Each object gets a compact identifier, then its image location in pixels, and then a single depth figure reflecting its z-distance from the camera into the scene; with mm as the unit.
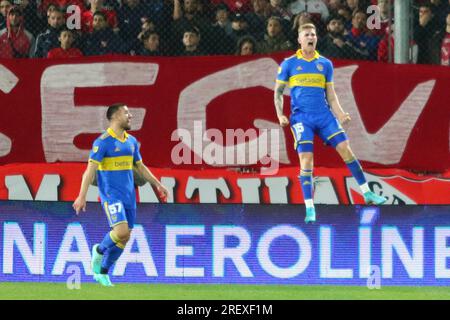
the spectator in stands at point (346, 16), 14984
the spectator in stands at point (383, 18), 14852
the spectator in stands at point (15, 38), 15156
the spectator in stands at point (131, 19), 15148
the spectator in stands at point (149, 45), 15062
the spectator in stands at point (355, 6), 14992
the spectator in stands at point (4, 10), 15328
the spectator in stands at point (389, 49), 14677
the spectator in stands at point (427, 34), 14680
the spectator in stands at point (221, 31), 15109
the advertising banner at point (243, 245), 13180
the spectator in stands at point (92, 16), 15180
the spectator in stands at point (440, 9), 14797
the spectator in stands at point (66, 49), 15117
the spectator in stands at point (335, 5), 15047
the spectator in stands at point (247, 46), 14945
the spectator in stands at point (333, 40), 14859
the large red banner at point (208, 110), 14820
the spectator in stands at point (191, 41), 15039
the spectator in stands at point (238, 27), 15031
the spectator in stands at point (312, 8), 15133
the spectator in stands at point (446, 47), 14672
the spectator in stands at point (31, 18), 15172
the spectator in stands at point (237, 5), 15180
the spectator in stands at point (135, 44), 15094
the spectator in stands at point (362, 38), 14938
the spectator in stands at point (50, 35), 15039
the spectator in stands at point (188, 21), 15039
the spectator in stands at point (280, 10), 15039
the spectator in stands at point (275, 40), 14867
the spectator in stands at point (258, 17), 15055
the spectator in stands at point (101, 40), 15078
